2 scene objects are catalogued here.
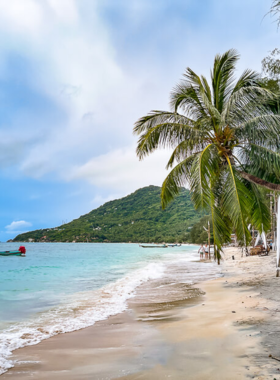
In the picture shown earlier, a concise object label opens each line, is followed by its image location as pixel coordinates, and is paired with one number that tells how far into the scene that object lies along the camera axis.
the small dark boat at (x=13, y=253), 46.40
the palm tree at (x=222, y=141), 7.93
